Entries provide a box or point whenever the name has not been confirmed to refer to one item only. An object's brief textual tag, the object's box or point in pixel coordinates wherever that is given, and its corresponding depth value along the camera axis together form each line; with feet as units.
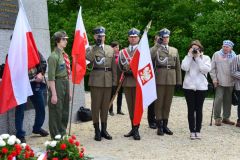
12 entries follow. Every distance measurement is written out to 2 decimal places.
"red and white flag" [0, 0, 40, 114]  21.44
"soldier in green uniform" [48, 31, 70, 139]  23.97
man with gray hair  31.81
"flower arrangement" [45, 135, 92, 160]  17.57
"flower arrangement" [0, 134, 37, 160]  16.55
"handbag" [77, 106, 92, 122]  33.17
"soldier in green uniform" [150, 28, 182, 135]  27.86
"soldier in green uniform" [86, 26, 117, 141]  26.40
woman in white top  26.91
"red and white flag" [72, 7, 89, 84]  25.03
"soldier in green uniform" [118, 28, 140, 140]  27.35
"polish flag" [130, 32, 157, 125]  25.14
